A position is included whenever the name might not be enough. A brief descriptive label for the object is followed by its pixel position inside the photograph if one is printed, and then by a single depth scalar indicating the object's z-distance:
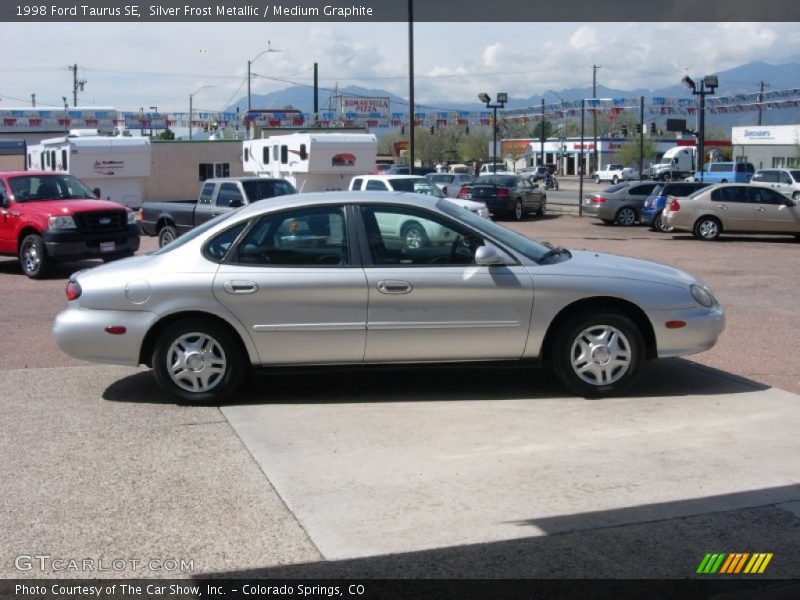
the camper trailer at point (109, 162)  30.73
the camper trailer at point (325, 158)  29.72
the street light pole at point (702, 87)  36.41
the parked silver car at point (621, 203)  30.38
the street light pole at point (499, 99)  45.38
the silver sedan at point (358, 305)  7.08
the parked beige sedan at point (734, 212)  24.05
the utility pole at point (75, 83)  85.94
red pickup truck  15.81
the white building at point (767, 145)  74.56
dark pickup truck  19.11
